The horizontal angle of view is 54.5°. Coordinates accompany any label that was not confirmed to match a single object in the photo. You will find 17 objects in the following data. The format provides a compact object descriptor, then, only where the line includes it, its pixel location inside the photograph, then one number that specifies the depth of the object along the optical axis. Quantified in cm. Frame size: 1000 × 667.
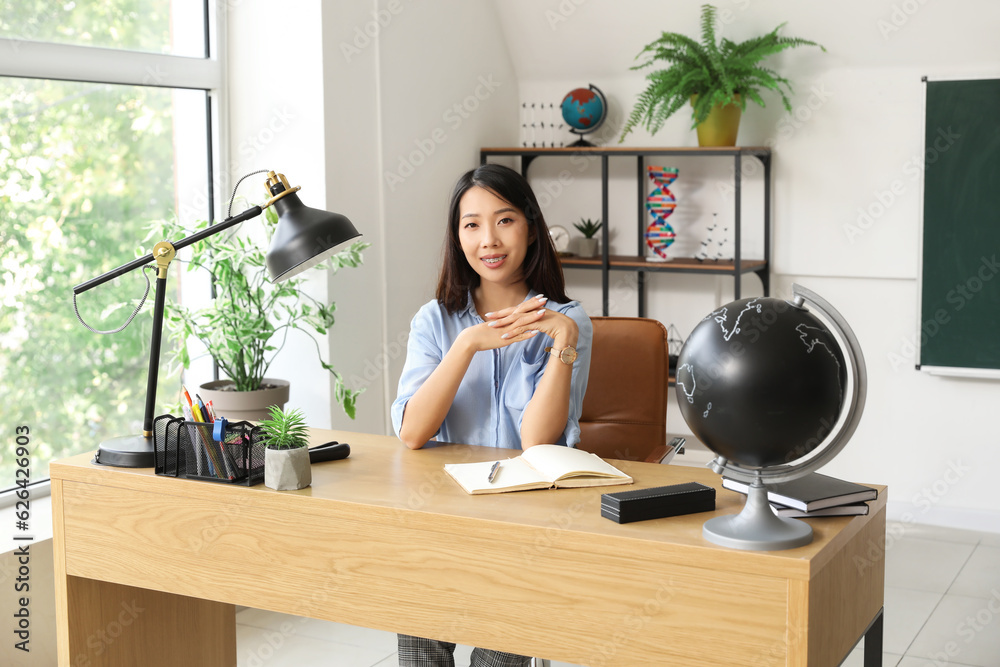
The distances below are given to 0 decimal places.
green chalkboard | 379
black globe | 138
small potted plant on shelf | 446
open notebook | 177
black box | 157
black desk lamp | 187
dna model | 421
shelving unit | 406
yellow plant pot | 408
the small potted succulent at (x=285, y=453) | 179
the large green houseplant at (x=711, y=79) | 396
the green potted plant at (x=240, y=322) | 296
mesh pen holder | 185
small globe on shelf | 443
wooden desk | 145
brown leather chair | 264
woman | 208
